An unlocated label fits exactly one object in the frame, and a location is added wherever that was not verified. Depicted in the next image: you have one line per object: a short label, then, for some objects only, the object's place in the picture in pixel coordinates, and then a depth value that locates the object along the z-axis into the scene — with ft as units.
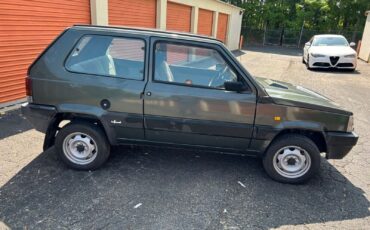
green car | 11.31
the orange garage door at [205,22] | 53.18
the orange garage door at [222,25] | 64.74
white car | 41.78
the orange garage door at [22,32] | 18.51
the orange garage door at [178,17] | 40.70
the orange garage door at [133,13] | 28.58
